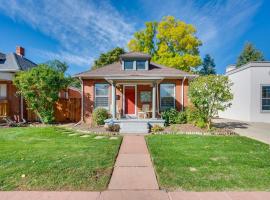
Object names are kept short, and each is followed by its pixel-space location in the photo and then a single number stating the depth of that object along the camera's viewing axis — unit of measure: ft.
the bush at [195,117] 37.56
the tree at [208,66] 161.81
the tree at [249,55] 139.95
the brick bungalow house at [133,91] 46.03
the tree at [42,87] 42.75
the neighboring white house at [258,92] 51.19
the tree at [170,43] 82.41
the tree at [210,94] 35.40
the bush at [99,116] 41.48
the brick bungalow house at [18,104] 48.19
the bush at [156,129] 35.47
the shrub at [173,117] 42.52
